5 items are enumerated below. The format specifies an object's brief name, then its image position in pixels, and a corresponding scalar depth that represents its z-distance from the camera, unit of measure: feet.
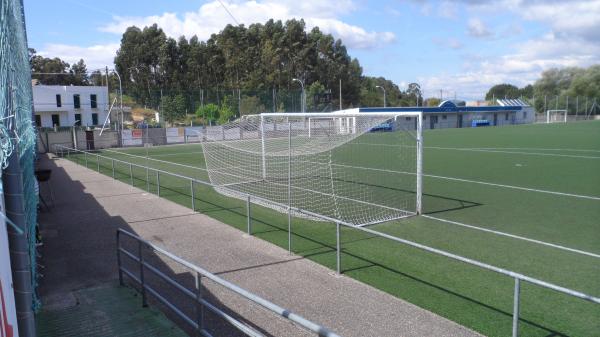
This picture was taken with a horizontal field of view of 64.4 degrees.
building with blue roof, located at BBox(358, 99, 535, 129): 201.18
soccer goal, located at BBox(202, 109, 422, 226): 38.52
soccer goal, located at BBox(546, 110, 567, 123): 255.91
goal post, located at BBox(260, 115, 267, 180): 48.80
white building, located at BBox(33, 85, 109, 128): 182.91
